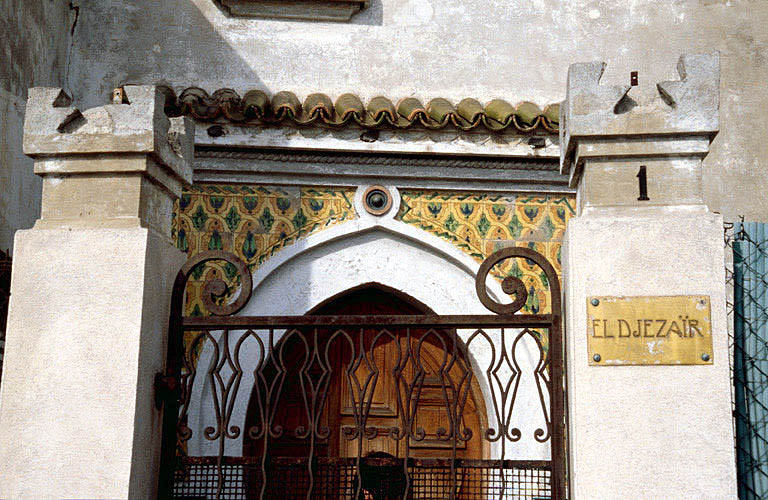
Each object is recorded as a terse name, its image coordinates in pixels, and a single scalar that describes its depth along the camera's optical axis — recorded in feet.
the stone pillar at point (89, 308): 12.81
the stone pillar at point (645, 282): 12.31
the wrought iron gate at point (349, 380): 13.64
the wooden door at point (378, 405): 21.33
